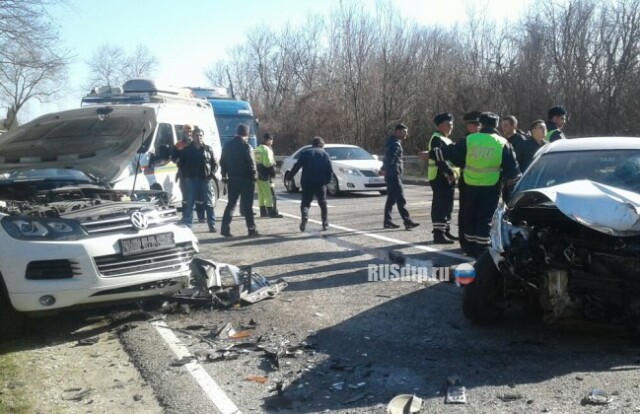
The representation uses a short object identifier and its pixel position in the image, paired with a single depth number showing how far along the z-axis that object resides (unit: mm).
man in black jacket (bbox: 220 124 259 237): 11133
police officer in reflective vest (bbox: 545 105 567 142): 9617
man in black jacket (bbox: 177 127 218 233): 11289
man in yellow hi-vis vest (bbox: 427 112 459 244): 9750
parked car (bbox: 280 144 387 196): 18312
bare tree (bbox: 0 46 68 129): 22498
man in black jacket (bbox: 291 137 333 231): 11398
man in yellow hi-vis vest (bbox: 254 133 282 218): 13492
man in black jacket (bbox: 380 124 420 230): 11336
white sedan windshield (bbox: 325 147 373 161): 19391
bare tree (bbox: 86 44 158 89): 53406
